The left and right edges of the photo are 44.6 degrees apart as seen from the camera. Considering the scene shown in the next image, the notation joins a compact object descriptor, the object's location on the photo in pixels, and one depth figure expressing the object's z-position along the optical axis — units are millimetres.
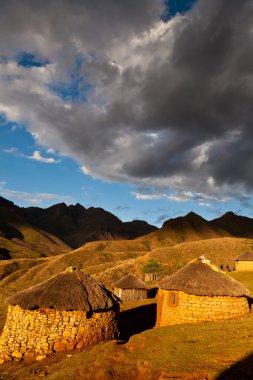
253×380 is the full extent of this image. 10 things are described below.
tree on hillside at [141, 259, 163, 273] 55112
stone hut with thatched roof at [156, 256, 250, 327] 18875
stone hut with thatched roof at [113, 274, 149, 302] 35156
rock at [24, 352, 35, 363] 15539
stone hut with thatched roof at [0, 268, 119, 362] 16156
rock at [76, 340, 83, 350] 16291
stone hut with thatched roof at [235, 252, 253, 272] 44875
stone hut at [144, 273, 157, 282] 47625
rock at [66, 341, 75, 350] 16156
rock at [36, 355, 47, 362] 15390
